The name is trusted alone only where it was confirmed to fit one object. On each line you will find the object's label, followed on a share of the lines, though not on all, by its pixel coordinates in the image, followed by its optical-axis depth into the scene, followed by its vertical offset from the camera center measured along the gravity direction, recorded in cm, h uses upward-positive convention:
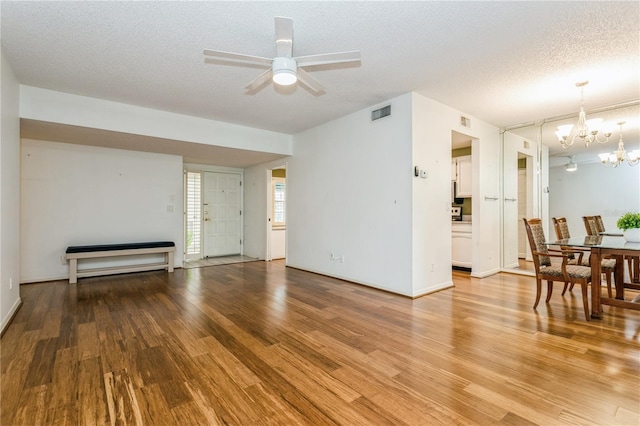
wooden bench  492 -69
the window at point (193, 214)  718 +0
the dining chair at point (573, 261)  338 -55
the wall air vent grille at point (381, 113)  427 +148
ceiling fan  233 +128
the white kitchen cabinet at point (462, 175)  593 +81
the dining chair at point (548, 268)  318 -61
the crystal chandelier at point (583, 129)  370 +110
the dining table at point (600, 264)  293 -51
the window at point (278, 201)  785 +35
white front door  744 +2
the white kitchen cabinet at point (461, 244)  560 -57
